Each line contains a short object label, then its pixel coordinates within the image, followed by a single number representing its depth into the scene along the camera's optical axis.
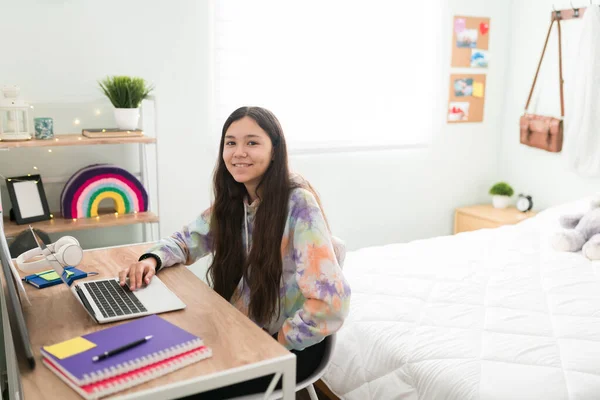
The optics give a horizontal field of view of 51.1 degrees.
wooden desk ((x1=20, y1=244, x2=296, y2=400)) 1.15
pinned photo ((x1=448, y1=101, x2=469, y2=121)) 3.96
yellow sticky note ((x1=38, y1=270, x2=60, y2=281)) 1.76
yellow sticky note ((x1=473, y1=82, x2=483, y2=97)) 4.00
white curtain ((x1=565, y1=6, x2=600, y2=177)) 3.42
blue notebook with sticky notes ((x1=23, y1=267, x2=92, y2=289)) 1.72
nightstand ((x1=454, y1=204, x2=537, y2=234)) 3.73
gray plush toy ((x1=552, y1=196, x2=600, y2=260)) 2.85
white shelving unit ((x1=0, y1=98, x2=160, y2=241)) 2.51
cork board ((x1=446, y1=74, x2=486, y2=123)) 3.94
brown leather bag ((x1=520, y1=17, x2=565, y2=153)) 3.69
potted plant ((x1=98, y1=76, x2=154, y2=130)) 2.72
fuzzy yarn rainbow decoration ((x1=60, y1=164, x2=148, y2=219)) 2.70
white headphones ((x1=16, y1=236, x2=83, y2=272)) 1.81
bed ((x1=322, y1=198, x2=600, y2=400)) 1.76
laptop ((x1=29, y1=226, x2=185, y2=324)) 1.46
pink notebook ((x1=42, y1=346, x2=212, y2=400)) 1.11
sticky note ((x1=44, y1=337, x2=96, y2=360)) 1.22
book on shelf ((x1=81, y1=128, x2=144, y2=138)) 2.65
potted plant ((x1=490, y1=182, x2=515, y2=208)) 4.00
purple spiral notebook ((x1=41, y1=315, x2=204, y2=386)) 1.15
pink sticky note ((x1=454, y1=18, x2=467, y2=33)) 3.83
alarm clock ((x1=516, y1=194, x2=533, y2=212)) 3.88
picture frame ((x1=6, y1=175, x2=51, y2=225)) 2.58
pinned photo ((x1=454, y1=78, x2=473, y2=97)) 3.94
